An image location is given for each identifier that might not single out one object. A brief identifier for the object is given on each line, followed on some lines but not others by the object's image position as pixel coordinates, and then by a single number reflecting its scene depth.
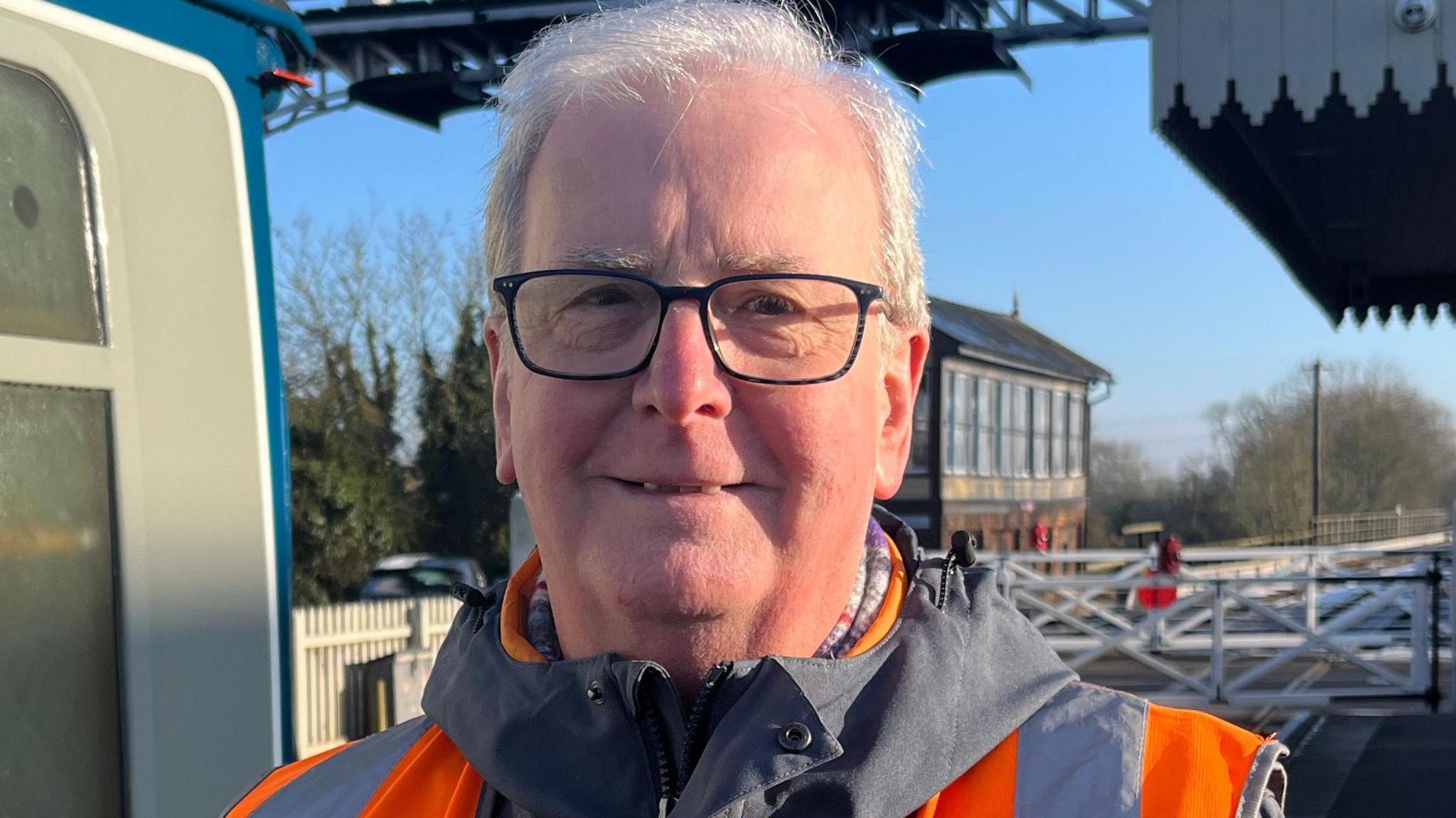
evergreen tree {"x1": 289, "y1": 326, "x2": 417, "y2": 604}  25.50
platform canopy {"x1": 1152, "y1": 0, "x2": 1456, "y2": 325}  5.19
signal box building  24.91
